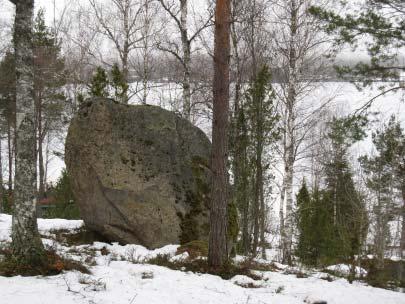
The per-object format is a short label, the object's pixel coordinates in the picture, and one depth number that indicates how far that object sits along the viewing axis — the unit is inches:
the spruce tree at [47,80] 740.6
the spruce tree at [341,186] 356.2
